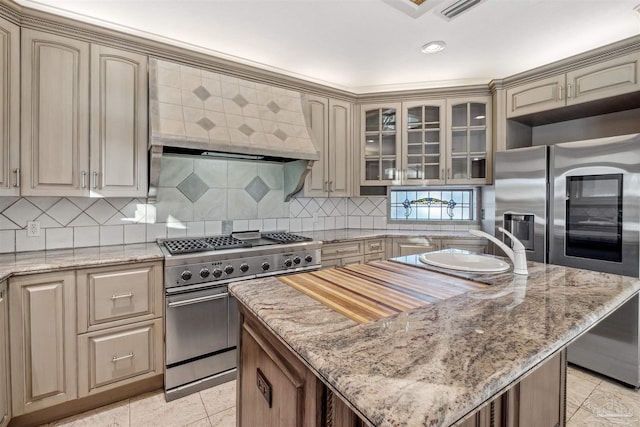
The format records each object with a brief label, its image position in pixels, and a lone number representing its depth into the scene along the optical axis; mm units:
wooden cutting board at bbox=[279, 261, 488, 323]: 1038
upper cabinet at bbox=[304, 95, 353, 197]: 3195
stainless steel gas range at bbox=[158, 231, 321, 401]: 2053
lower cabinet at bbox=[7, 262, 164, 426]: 1718
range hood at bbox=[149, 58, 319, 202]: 2197
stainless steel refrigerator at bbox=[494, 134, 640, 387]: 2125
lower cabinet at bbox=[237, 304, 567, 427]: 799
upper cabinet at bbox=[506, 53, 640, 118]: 2275
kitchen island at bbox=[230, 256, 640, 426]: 578
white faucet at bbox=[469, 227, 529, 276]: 1434
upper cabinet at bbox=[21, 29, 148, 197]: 1935
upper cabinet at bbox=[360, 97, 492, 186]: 3297
